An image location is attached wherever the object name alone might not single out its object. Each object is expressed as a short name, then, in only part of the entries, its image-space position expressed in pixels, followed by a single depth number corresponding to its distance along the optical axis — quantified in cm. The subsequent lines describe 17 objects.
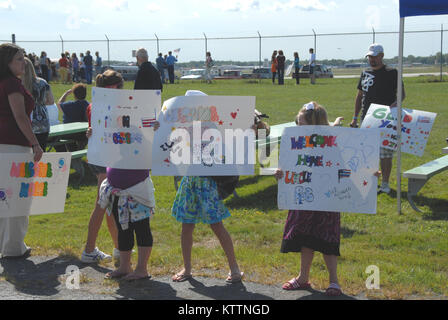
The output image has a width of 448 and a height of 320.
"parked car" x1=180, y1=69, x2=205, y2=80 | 4375
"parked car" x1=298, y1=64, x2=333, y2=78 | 3809
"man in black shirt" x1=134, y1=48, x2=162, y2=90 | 957
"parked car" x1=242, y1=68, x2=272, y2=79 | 3701
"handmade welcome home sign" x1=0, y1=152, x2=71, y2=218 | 495
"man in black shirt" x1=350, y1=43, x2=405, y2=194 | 744
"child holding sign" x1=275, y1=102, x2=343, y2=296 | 432
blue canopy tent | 585
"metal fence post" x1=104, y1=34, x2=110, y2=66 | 3467
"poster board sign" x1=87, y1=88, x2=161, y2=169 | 453
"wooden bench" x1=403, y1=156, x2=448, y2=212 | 655
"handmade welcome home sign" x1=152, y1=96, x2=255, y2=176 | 446
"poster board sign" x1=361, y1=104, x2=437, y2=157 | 692
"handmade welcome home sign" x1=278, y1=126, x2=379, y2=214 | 439
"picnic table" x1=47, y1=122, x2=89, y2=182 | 881
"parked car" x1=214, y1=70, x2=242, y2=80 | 3990
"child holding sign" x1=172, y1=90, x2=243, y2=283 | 450
